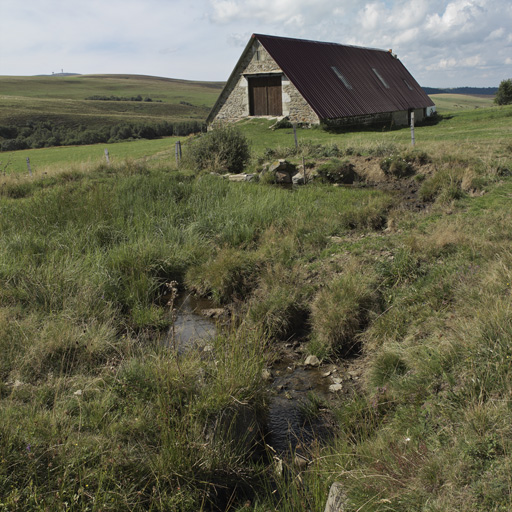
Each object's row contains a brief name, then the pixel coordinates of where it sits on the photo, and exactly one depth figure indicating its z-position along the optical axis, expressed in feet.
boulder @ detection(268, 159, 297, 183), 45.65
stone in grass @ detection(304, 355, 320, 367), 20.39
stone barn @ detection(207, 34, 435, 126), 79.15
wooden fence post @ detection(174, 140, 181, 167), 52.62
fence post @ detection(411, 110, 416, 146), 48.62
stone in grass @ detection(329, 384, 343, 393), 18.49
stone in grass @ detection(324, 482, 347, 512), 11.28
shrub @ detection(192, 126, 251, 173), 49.93
